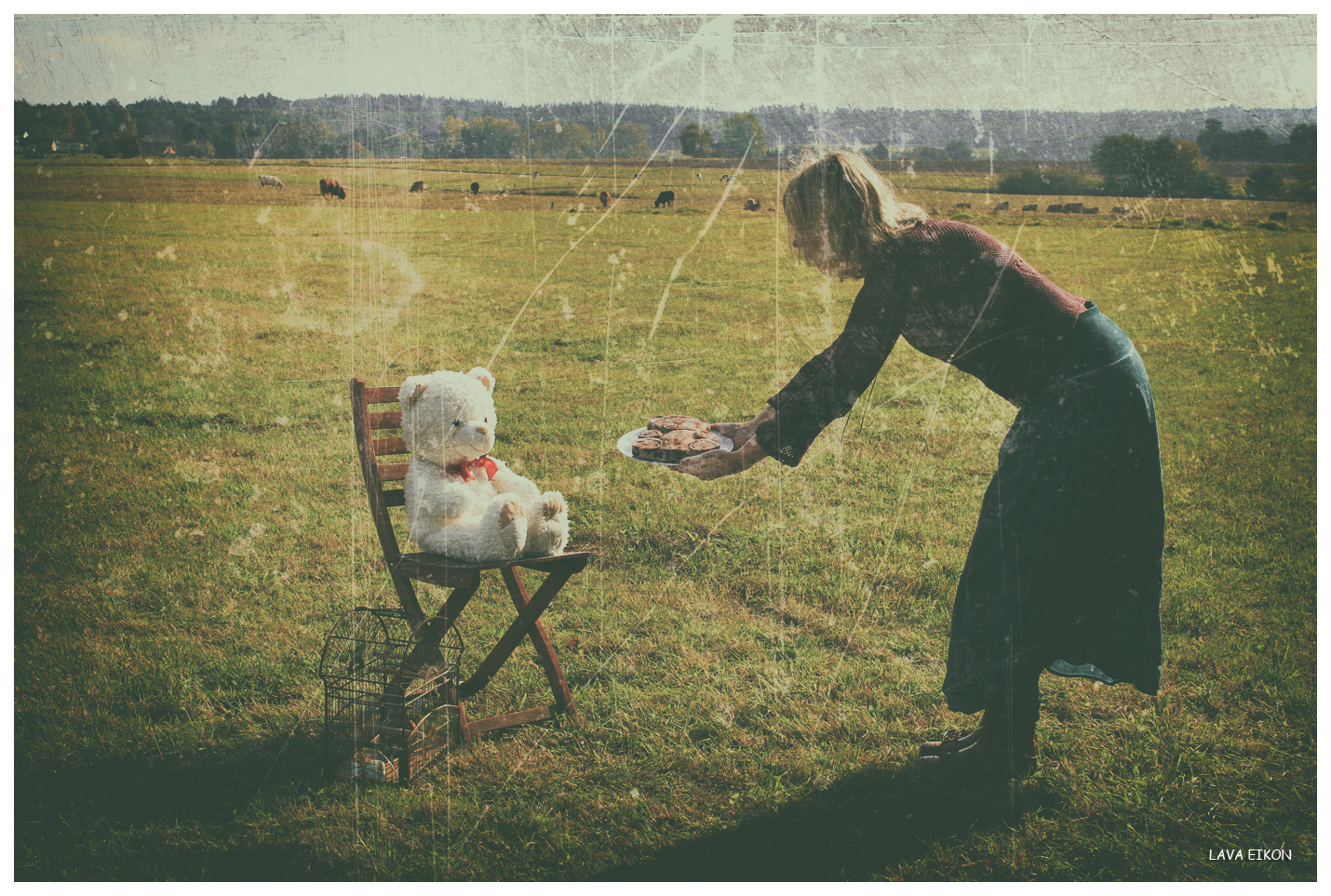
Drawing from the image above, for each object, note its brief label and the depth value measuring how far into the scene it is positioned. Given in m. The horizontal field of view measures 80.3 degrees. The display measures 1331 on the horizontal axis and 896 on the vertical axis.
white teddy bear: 2.64
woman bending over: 2.40
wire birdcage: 2.67
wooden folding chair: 2.61
